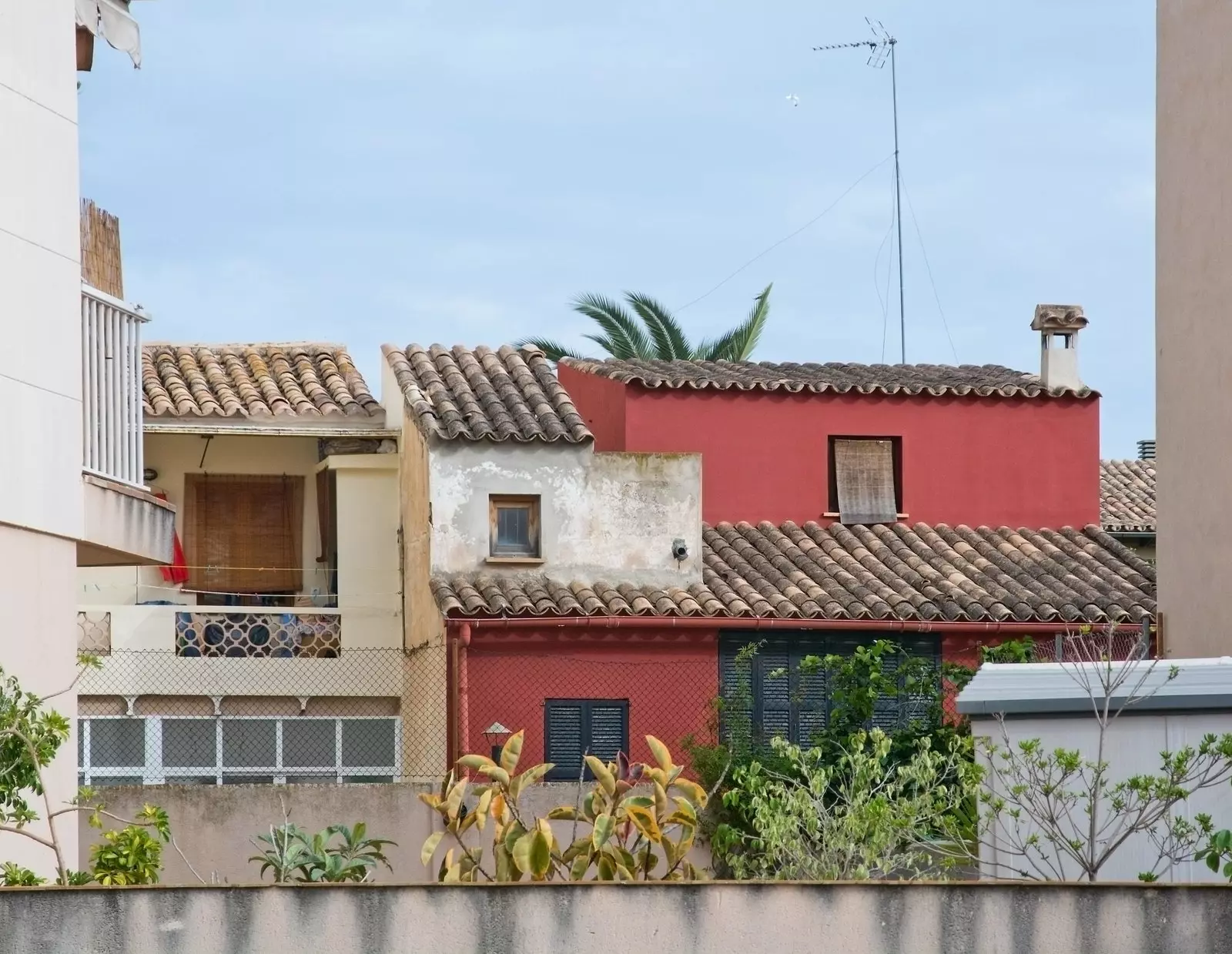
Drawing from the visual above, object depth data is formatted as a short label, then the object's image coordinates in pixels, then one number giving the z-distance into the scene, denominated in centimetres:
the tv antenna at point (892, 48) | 3198
